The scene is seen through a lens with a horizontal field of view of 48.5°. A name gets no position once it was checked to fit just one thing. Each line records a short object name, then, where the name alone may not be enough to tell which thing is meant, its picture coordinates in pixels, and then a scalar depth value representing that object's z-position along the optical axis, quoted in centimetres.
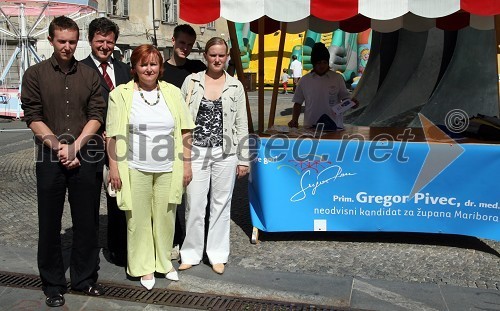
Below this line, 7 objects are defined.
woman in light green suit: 374
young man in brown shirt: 347
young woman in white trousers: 415
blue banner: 477
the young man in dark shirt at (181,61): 441
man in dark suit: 400
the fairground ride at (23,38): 1520
